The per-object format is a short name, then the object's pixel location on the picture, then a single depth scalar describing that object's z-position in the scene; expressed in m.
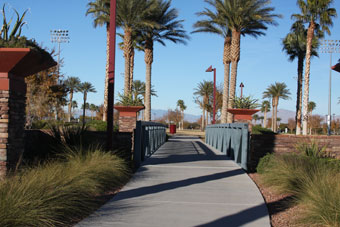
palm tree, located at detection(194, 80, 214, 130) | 68.75
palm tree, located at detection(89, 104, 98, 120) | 122.60
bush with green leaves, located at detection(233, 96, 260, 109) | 16.62
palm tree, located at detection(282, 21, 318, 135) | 39.16
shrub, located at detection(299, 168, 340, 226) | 5.50
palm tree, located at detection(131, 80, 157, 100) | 66.46
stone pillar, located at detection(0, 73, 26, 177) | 7.57
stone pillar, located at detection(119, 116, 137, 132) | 14.77
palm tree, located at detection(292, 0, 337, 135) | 34.09
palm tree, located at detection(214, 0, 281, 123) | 27.64
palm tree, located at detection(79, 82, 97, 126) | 77.94
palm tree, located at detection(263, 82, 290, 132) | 72.46
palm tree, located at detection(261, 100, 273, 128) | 108.63
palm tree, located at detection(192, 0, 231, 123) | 29.94
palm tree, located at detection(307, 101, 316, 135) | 101.19
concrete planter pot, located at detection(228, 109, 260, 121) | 16.08
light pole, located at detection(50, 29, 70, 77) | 57.51
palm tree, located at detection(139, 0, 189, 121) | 29.34
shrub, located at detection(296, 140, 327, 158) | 10.77
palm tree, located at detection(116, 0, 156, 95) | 26.62
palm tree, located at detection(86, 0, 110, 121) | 28.95
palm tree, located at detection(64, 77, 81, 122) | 71.25
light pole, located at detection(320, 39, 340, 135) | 50.00
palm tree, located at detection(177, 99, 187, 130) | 120.86
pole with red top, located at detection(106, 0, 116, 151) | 11.31
